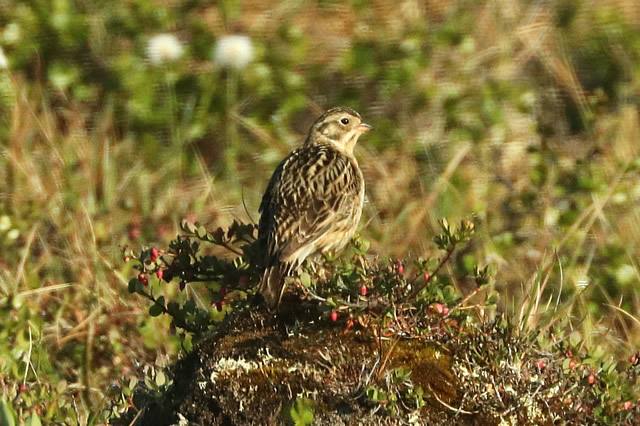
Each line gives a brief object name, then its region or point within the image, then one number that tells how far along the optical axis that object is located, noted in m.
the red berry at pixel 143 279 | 11.86
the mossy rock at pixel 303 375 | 9.94
